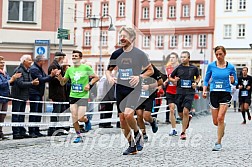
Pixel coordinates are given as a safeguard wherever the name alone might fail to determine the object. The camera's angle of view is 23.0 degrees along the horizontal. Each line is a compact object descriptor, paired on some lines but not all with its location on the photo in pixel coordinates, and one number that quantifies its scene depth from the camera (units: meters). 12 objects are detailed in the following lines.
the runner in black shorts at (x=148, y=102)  12.48
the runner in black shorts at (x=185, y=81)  13.98
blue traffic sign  20.84
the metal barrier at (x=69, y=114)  13.71
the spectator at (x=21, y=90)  13.69
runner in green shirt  12.77
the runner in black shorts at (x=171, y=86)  15.54
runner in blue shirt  11.67
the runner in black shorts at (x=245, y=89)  21.75
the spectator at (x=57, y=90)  14.95
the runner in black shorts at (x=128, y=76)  10.30
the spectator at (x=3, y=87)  13.44
